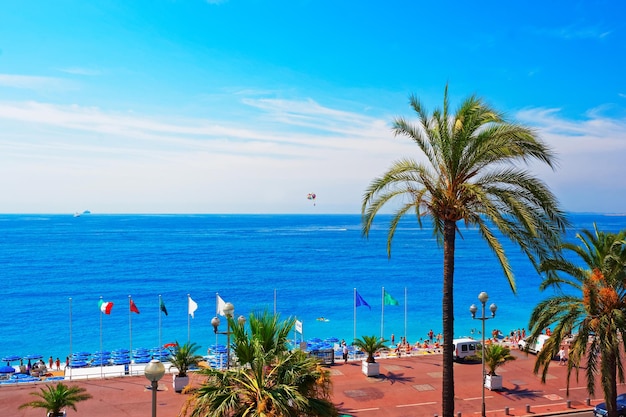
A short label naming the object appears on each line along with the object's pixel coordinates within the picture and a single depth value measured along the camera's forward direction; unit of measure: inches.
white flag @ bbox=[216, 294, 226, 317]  1110.1
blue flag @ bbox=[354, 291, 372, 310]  1356.3
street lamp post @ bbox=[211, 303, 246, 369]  565.7
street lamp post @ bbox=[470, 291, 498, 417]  745.6
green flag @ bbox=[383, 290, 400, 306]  1333.7
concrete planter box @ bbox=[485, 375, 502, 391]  937.5
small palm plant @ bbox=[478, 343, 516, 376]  934.4
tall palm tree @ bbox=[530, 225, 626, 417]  577.3
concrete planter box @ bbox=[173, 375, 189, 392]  914.1
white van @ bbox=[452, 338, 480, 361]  1137.4
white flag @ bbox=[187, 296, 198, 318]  1282.0
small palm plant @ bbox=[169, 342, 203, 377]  916.0
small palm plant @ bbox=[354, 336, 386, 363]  1005.8
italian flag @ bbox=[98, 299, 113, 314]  1278.8
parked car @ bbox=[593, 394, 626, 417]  742.5
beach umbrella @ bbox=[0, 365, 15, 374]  1138.0
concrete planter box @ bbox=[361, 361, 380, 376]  1015.6
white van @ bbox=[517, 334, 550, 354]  1212.3
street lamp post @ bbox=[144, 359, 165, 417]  400.8
